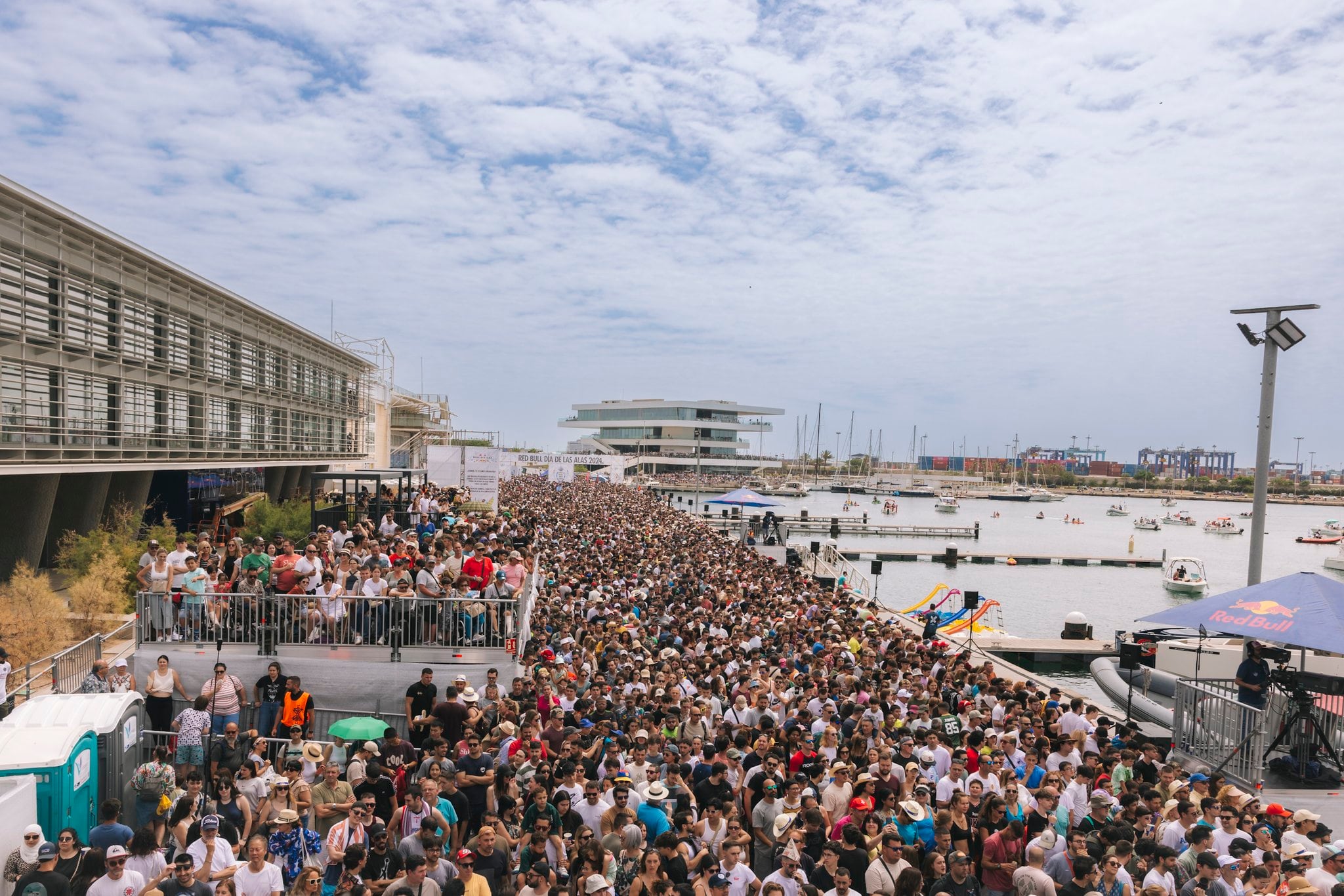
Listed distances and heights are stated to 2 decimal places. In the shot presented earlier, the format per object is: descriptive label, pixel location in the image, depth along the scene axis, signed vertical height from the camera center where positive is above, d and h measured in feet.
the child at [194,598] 35.60 -8.07
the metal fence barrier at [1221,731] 31.89 -11.36
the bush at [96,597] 48.60 -11.60
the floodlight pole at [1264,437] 40.16 +0.58
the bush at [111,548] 56.39 -9.95
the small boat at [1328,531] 316.64 -31.78
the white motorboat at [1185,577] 155.02 -24.27
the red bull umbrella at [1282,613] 30.48 -6.28
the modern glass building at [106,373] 53.57 +2.51
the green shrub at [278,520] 82.17 -11.01
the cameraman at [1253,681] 34.91 -9.61
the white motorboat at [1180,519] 365.61 -32.28
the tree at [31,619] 43.50 -11.62
